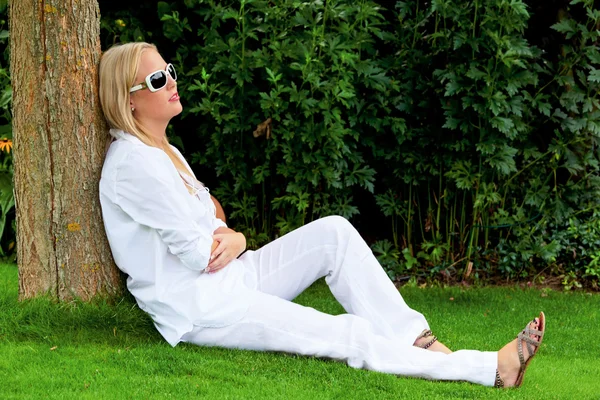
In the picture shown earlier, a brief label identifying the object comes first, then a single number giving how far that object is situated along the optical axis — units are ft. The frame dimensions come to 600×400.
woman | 20.56
